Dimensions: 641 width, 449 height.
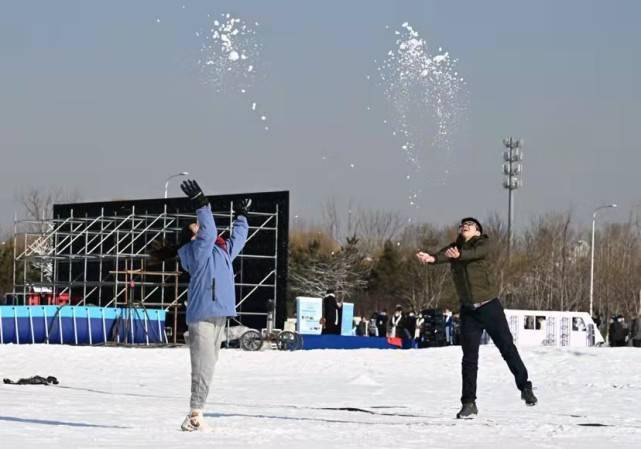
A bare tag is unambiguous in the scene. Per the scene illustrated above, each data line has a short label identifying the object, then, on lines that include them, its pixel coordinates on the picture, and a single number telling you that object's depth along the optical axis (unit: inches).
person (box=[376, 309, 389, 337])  1888.5
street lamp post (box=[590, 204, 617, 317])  2891.7
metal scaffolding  1788.9
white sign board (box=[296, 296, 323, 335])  1697.8
